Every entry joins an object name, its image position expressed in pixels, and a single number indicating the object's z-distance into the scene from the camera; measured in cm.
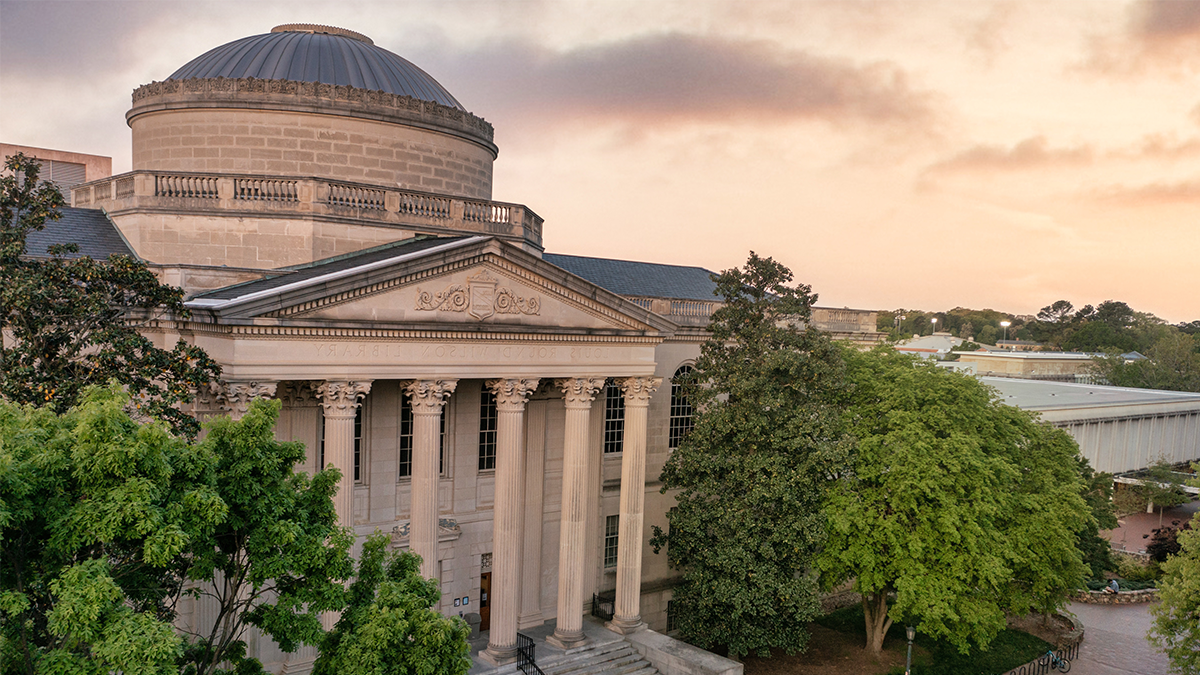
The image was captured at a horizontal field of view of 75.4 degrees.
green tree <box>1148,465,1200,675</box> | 2392
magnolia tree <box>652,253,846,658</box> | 2534
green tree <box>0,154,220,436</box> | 1523
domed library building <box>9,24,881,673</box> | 2000
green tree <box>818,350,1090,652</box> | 2483
